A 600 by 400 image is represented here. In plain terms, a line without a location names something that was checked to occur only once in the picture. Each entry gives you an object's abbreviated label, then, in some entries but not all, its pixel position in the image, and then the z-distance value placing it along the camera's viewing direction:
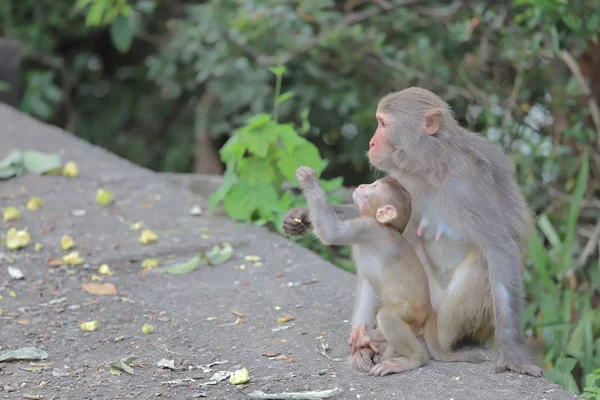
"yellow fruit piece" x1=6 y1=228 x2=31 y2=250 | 9.62
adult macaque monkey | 6.66
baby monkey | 6.68
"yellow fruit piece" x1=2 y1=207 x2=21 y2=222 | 10.43
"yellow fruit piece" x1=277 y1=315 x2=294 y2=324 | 7.84
